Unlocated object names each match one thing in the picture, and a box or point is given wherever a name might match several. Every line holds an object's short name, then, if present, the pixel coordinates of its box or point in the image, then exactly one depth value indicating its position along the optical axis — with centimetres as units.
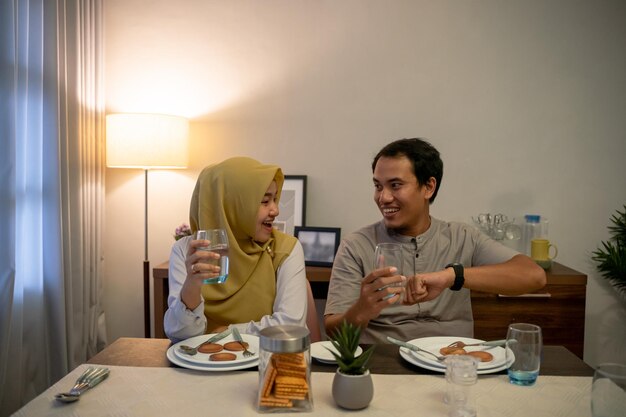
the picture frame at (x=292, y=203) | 332
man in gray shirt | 186
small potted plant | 111
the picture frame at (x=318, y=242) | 312
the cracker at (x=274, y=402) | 111
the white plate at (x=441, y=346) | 134
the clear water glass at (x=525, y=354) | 125
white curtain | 230
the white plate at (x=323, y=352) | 138
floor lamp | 302
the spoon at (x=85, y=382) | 117
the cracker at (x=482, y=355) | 137
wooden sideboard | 285
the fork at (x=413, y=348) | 139
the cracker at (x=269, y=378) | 112
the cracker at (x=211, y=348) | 143
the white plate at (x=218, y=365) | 132
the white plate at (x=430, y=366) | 131
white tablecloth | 113
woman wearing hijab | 189
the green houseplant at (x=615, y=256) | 316
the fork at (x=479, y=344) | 143
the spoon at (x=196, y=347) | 141
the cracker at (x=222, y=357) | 136
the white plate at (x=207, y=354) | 134
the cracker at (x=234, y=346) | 144
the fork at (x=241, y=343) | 139
